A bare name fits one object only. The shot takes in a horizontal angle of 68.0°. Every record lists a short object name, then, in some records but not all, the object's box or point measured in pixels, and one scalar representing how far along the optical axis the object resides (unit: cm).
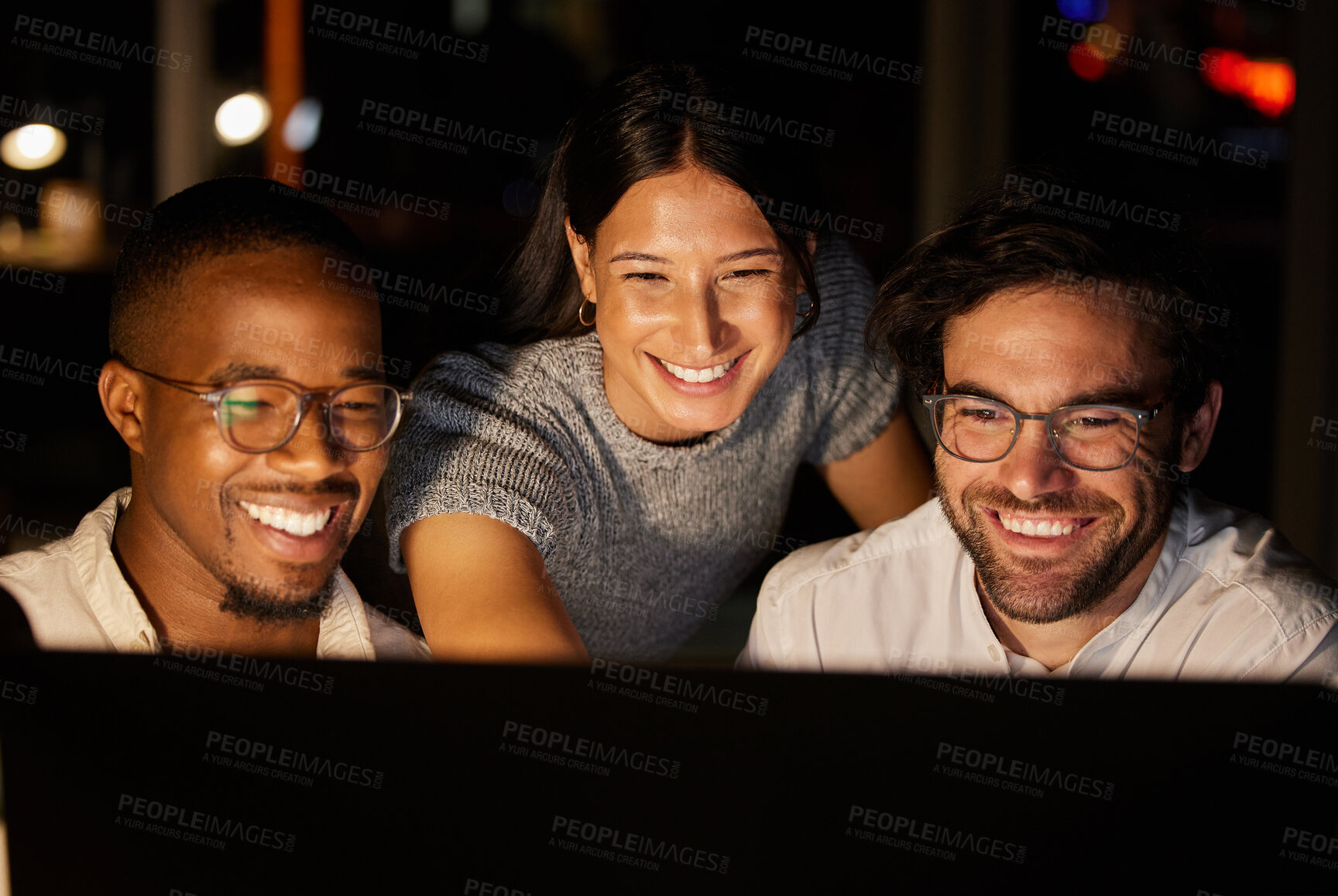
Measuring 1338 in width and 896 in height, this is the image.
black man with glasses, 107
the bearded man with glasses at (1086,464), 116
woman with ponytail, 124
